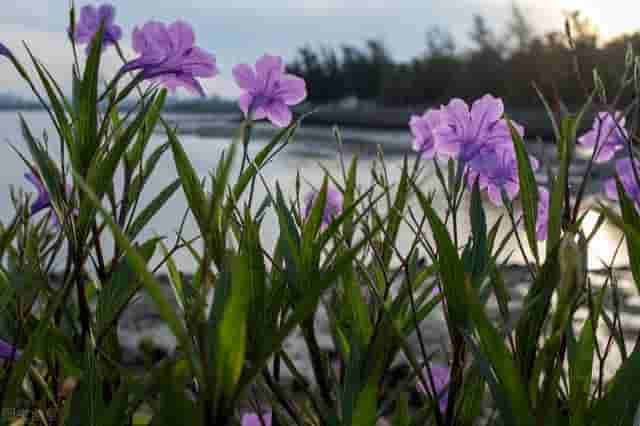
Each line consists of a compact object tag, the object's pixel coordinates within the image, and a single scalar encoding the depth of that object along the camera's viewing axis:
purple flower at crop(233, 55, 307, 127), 0.65
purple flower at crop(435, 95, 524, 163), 0.60
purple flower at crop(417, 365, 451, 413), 0.74
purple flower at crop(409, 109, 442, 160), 0.71
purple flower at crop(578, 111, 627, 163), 0.69
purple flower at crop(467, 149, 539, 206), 0.59
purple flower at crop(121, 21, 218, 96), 0.55
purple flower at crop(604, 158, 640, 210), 0.68
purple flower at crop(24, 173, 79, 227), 0.72
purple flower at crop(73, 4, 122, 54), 0.70
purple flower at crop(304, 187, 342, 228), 0.81
